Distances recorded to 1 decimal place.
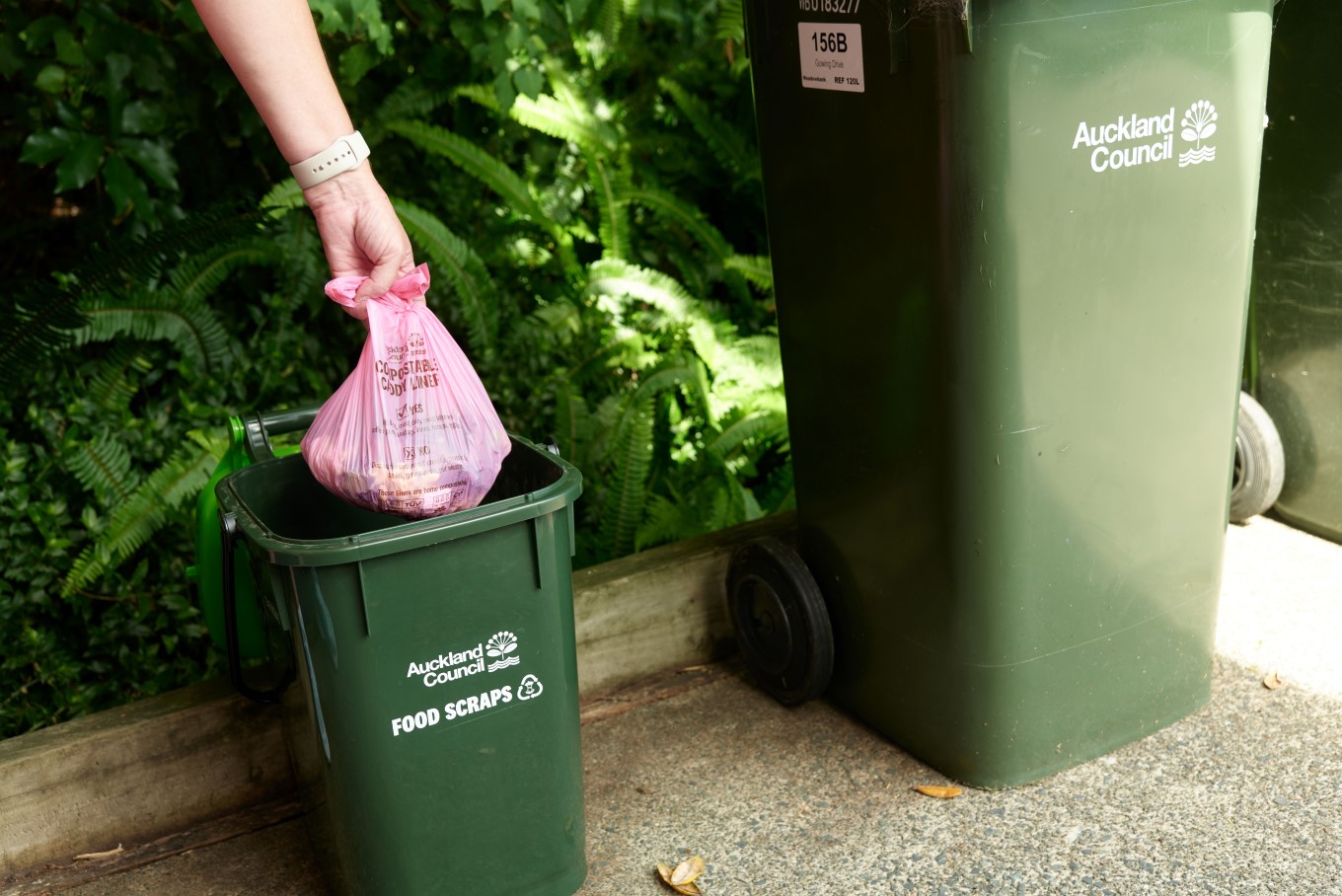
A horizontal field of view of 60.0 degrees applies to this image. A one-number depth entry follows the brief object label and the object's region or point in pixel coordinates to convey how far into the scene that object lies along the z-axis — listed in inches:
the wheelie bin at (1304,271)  125.0
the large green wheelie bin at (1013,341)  84.1
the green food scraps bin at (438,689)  78.1
